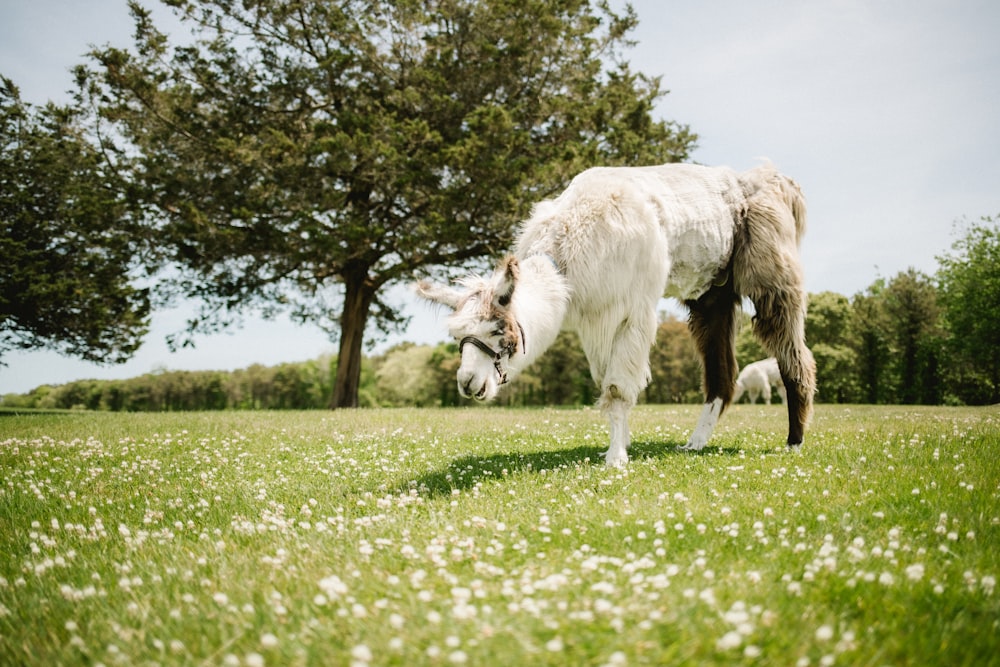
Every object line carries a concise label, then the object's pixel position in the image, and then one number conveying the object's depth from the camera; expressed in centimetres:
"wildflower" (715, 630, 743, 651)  213
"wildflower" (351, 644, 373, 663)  208
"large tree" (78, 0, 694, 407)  1981
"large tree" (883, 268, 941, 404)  4416
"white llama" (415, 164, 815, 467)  562
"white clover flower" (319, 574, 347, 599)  273
